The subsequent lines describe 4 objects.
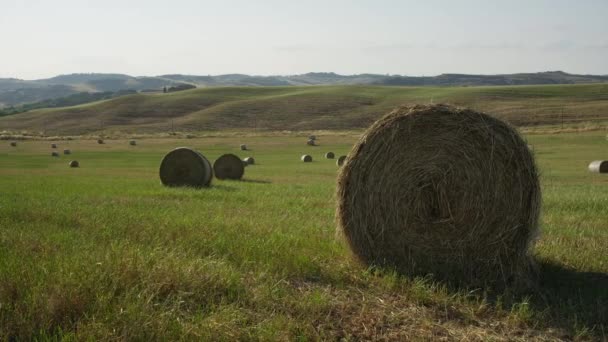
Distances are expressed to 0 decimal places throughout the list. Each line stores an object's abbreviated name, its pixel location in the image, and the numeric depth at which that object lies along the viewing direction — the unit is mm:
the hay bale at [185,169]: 18922
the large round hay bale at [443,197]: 7148
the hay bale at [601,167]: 24922
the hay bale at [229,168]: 24219
